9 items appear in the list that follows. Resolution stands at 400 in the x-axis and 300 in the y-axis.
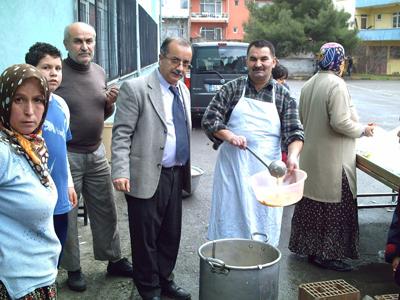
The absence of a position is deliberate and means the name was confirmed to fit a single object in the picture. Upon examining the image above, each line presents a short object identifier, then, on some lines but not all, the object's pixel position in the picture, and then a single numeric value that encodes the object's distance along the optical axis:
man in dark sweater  3.51
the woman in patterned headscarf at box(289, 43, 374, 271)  4.00
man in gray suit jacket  3.18
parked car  11.16
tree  35.00
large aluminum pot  2.67
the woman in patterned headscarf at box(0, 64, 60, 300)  2.01
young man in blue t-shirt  2.87
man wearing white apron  3.35
